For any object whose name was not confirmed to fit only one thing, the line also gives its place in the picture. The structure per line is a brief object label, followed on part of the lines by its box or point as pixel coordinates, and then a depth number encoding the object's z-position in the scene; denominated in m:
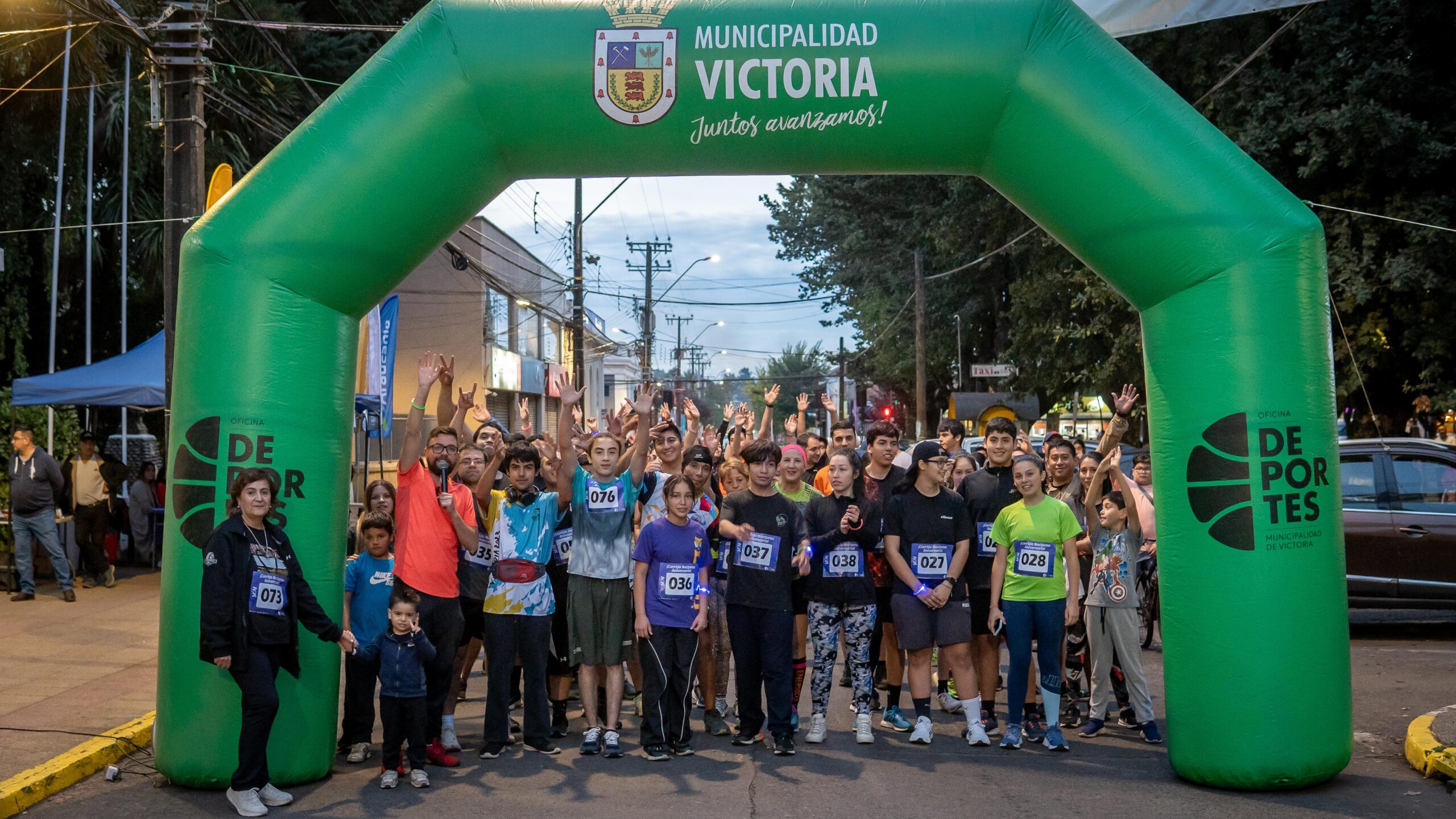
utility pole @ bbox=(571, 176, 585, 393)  28.92
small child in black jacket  6.33
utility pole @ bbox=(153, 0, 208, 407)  10.21
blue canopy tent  13.54
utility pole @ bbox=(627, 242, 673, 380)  49.50
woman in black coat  5.83
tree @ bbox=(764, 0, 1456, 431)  15.13
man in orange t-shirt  6.84
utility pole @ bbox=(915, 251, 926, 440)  29.56
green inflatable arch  6.25
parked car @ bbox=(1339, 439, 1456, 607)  10.65
